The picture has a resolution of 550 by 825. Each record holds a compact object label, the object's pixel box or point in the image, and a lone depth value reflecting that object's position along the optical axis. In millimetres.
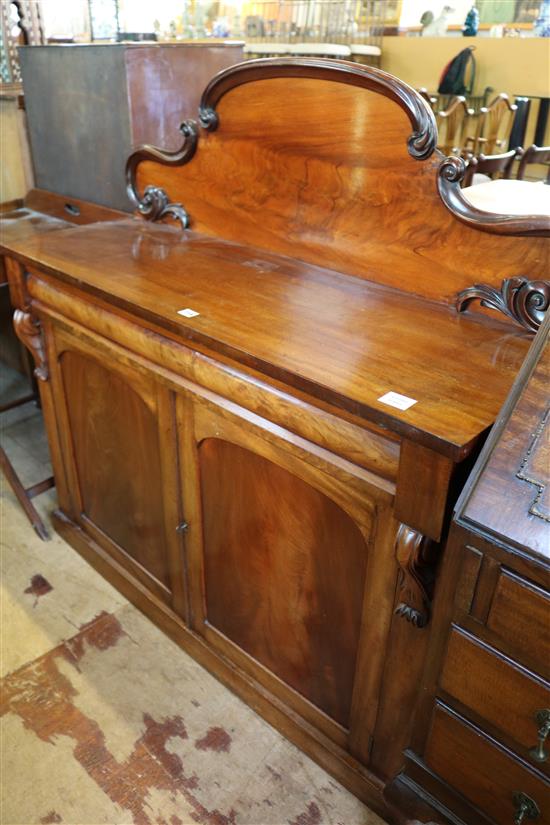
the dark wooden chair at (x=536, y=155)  3023
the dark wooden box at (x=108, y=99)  2092
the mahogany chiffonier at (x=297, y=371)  1059
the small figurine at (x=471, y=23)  6500
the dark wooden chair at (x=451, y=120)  4012
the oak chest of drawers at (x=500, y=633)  806
